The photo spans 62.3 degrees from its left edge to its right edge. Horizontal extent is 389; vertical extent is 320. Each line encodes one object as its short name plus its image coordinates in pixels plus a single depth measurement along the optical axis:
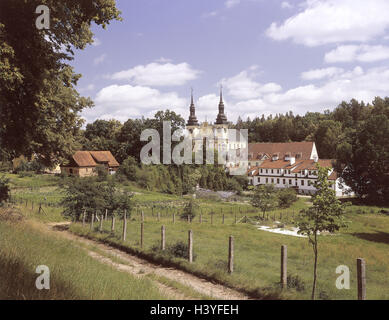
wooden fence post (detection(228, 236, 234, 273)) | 11.46
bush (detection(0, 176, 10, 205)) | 20.91
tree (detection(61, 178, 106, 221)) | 24.92
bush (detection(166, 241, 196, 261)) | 14.02
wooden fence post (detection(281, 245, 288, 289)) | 9.86
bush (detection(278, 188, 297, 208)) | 51.41
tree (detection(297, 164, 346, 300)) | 9.97
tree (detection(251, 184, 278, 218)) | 41.59
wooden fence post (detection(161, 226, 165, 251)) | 14.70
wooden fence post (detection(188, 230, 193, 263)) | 12.95
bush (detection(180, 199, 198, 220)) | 33.09
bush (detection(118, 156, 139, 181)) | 66.06
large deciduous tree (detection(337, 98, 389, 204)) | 56.09
